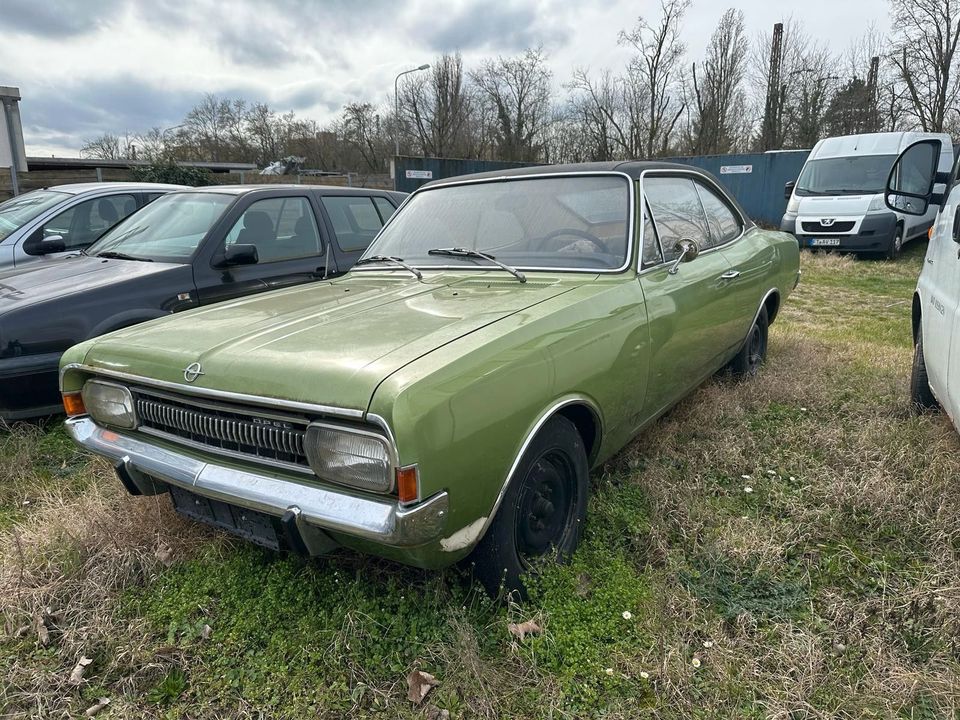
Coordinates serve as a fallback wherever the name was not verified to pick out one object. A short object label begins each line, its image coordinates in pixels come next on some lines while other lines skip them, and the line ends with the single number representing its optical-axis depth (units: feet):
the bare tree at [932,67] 66.59
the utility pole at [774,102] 84.84
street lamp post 94.98
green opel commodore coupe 6.07
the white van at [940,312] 9.33
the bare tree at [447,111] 118.83
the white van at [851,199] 37.32
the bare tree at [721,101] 90.94
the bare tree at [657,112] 94.02
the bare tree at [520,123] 114.83
